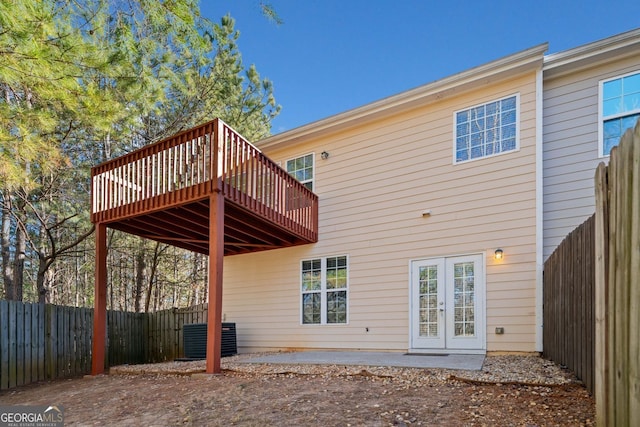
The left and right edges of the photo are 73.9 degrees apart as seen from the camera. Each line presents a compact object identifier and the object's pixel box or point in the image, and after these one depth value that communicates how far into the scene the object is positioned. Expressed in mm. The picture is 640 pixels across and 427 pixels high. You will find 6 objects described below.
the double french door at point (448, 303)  7152
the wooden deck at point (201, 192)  6848
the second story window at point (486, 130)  7305
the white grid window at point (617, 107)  6473
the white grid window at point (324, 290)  8828
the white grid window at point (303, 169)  9794
